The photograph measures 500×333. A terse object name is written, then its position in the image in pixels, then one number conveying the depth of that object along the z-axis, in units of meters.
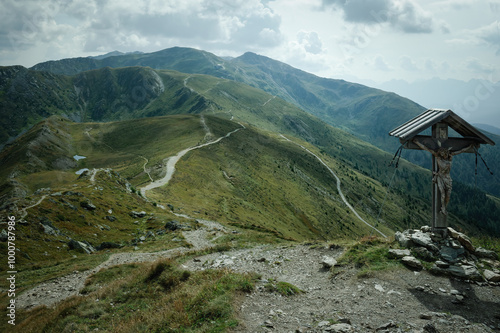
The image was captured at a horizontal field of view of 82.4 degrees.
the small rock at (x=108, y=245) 29.76
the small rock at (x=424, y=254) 13.22
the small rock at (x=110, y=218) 35.50
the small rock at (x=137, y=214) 39.00
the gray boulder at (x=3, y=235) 25.62
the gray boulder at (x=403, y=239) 14.44
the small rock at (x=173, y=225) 34.59
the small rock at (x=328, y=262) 14.71
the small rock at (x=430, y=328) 8.63
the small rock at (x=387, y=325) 9.09
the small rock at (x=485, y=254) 13.06
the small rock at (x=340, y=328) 8.95
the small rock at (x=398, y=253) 13.59
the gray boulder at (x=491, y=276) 11.54
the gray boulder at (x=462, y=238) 13.29
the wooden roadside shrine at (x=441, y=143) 13.80
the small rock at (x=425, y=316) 9.45
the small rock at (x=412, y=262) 12.72
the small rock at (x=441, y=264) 12.34
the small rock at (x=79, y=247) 28.44
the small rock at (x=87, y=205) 35.17
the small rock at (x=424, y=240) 13.56
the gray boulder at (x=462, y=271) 11.72
